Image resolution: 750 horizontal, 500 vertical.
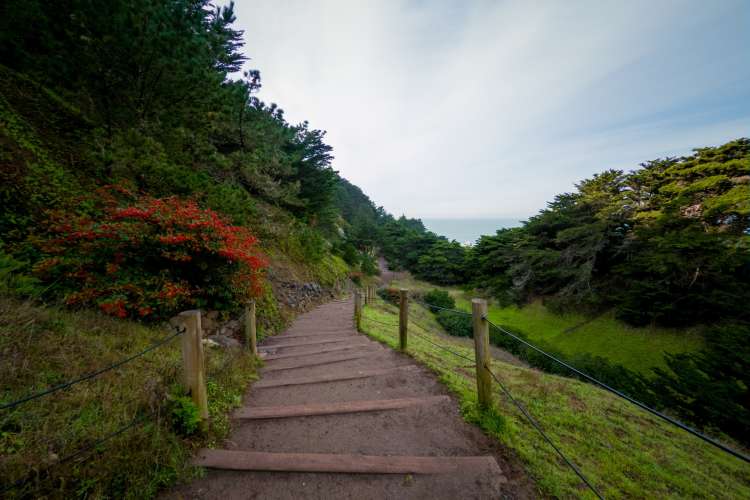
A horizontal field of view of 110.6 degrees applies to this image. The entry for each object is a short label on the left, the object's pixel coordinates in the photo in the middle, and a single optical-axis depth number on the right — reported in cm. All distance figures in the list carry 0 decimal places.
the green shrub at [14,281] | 320
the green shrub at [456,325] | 1755
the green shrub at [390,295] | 2241
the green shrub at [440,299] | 2298
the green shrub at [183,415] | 238
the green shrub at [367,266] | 2836
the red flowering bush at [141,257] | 383
